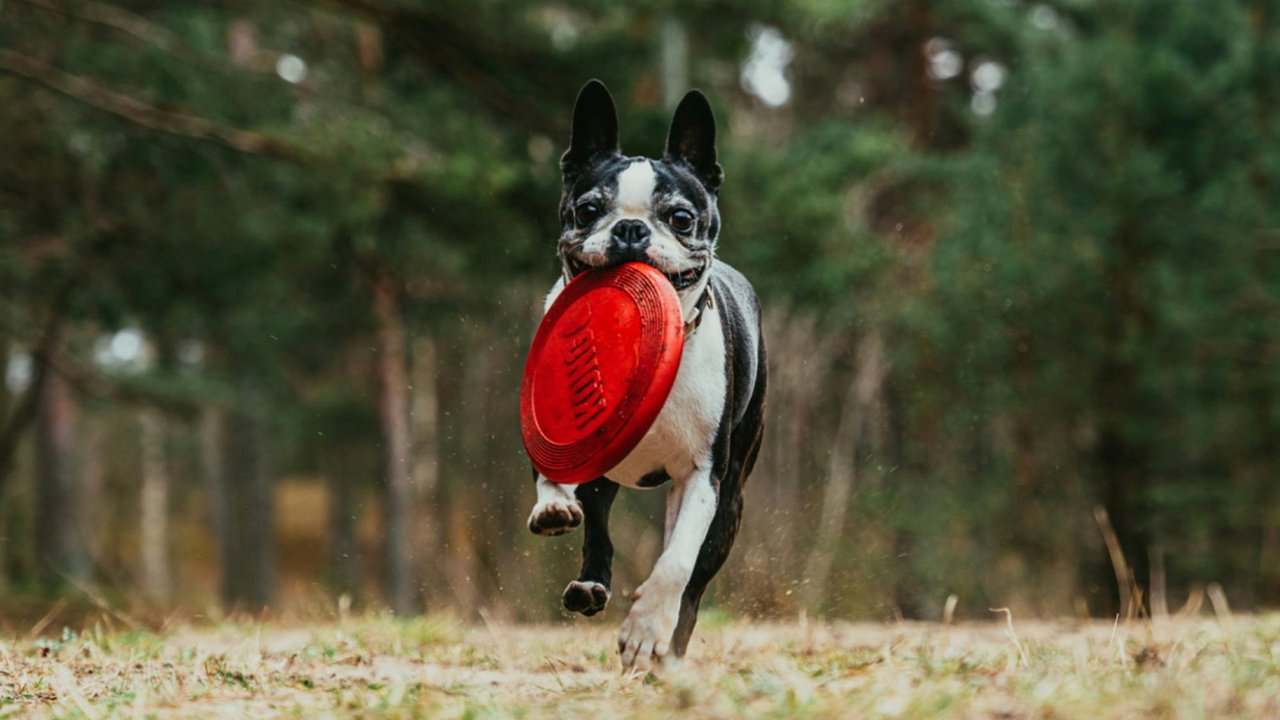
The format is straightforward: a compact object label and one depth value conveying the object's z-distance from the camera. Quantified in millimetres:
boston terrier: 4145
